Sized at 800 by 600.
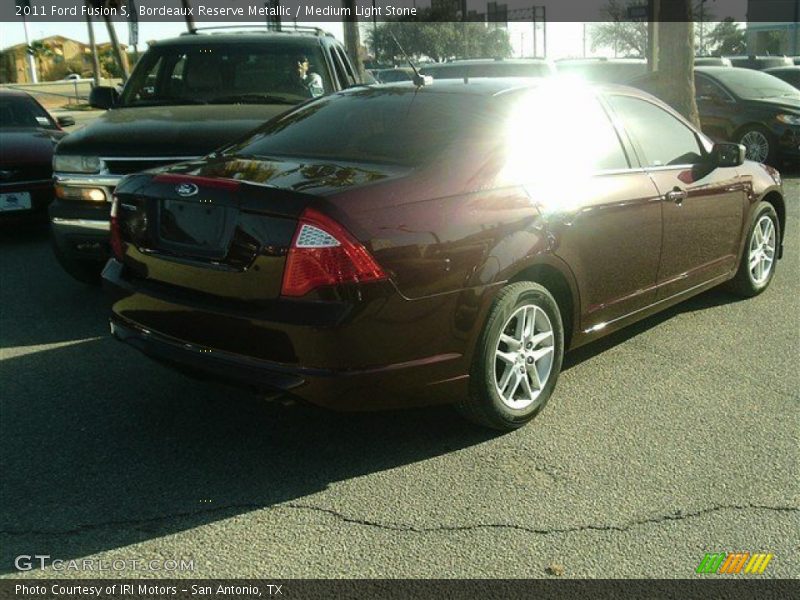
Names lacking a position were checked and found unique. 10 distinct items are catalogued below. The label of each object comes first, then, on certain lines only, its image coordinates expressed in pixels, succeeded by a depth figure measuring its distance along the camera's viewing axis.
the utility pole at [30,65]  62.45
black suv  6.00
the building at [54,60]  69.19
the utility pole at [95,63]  46.19
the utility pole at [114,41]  38.56
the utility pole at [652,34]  18.91
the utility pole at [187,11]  33.06
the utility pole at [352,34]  19.16
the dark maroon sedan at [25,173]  8.41
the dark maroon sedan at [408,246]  3.47
